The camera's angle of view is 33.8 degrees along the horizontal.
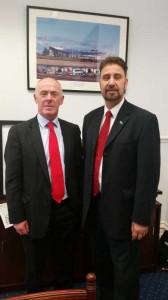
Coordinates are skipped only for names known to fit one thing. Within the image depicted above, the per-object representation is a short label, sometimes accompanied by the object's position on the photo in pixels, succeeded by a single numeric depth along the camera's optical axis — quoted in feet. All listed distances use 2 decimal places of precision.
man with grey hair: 5.13
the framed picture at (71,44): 7.27
